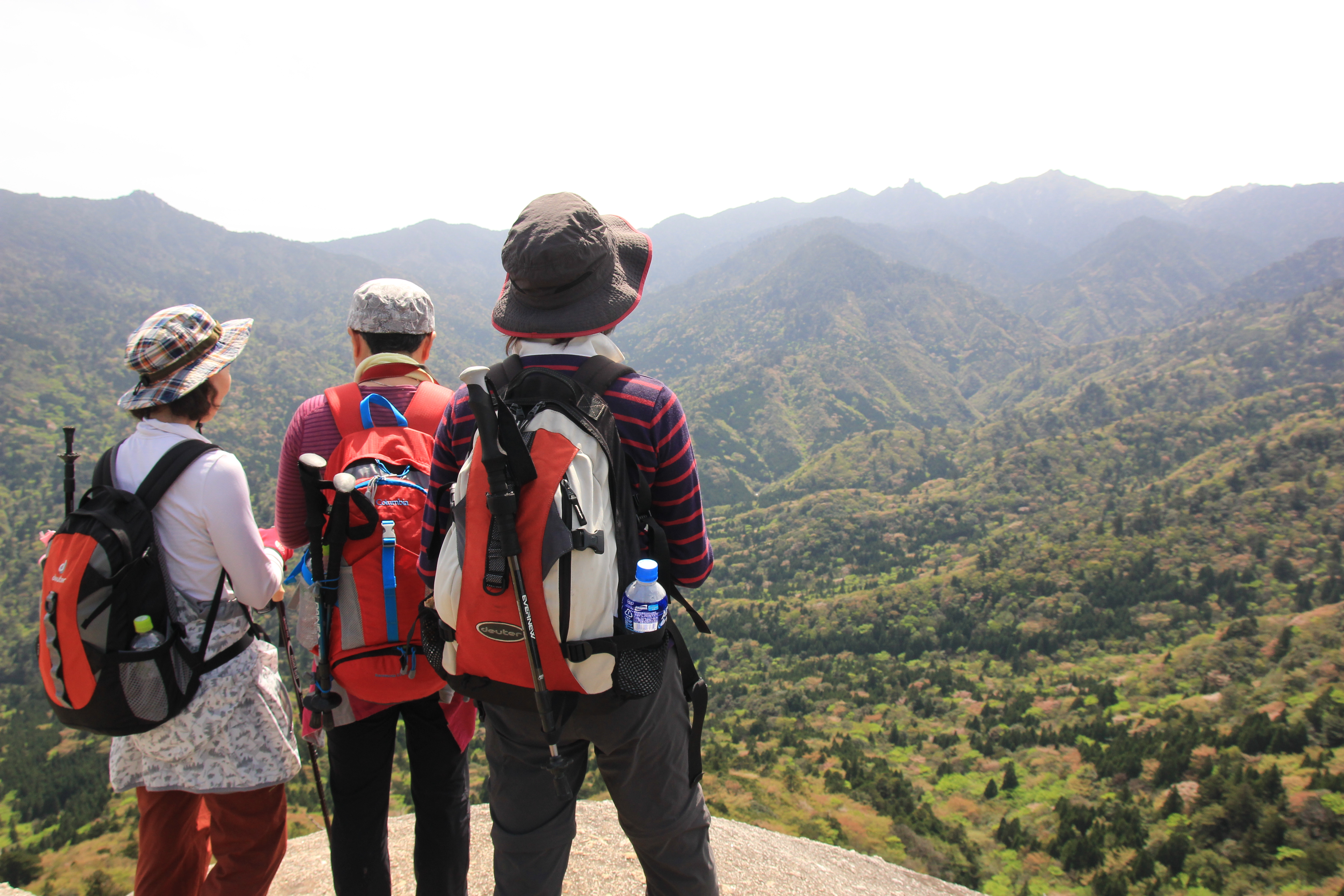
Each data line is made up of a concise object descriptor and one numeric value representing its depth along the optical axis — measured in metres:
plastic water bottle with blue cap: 2.11
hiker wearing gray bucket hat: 2.09
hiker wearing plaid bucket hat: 2.71
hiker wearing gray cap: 2.87
